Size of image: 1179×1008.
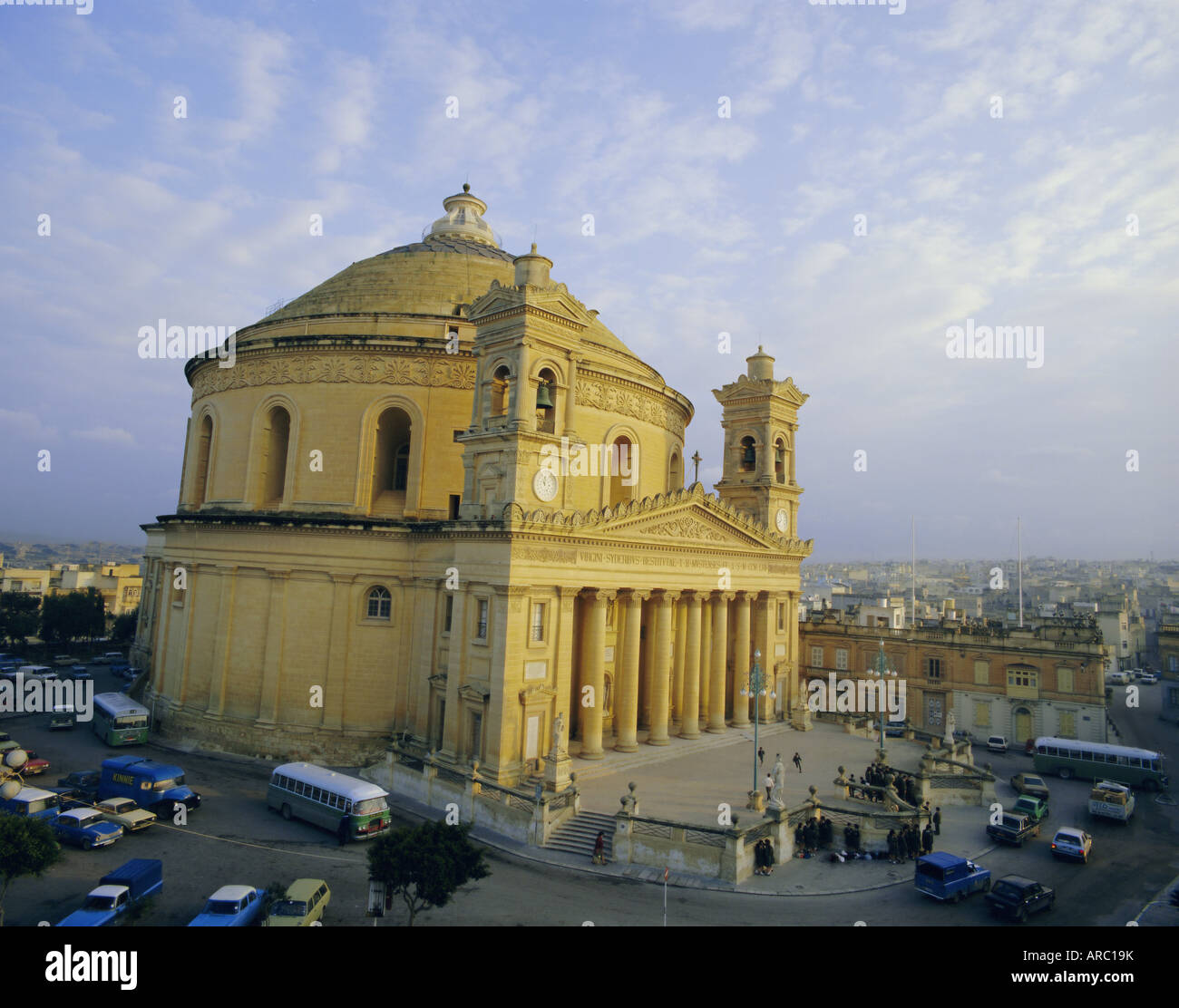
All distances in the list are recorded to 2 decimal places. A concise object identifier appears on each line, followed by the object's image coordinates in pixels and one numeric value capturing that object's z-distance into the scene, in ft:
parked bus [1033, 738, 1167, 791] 119.14
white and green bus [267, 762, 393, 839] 83.05
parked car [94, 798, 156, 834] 83.30
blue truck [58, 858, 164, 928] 58.11
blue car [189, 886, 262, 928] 59.26
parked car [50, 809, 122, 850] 78.74
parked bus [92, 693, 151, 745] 119.31
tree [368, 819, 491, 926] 57.93
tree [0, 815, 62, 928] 59.52
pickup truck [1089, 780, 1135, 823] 99.66
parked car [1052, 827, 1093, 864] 82.74
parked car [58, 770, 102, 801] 94.43
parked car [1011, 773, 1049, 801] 110.42
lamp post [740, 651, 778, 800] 90.89
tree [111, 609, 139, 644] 244.42
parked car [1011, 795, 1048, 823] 94.68
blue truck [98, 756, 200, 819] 88.74
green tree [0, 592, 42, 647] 216.74
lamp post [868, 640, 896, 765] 109.09
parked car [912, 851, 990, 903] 69.97
